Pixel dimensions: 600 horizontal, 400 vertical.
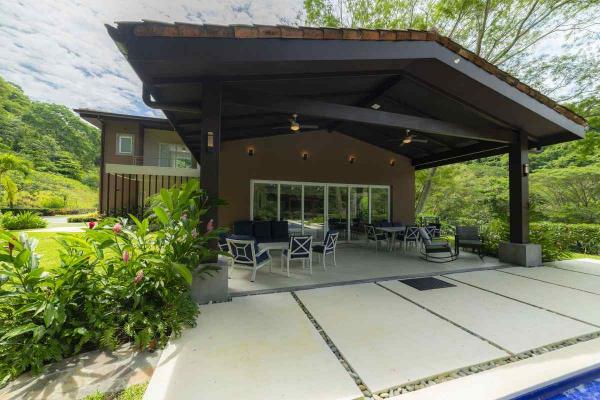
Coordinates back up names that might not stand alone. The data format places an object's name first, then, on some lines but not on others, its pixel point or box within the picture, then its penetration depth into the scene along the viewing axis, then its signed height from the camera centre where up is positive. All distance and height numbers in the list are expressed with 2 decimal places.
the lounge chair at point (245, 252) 4.59 -0.90
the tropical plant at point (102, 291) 2.19 -0.91
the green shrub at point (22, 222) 9.90 -0.81
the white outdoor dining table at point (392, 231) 7.64 -0.81
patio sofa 7.59 -0.75
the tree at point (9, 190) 14.66 +0.76
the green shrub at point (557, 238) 6.73 -0.92
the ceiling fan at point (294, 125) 5.66 +1.89
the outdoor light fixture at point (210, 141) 3.69 +0.96
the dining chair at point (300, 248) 5.29 -0.92
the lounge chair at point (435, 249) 6.41 -1.08
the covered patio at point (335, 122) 3.27 +1.90
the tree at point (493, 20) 9.59 +7.86
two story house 12.00 +2.73
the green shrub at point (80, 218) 13.08 -0.80
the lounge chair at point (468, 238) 6.85 -0.90
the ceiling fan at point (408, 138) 6.73 +1.93
